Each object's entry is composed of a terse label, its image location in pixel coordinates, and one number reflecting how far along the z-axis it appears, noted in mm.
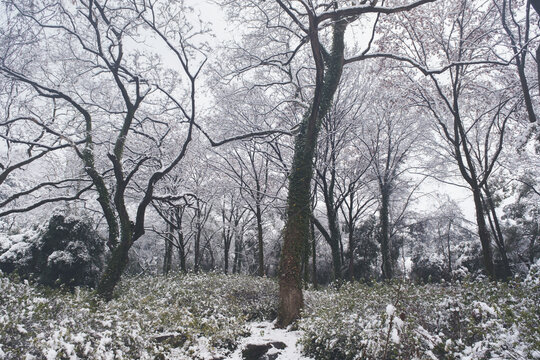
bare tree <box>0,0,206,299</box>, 8492
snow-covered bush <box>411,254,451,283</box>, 20406
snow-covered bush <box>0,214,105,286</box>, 11695
